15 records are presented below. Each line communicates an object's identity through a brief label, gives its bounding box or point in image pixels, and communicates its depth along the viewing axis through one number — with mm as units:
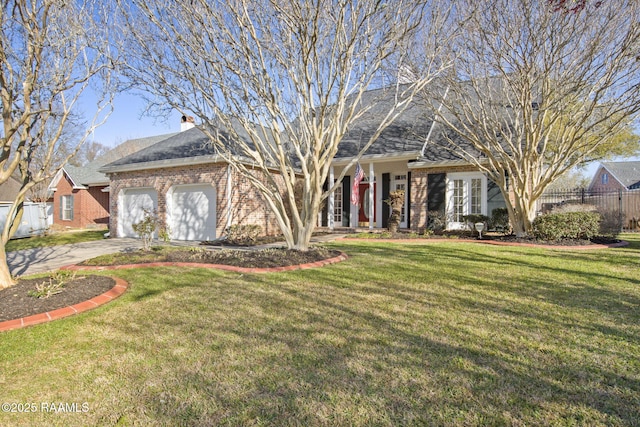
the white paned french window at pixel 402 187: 14539
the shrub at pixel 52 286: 4332
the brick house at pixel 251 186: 12336
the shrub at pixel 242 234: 11094
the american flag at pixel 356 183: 11781
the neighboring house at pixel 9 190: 32644
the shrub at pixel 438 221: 12906
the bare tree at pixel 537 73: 8359
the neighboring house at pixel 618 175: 29391
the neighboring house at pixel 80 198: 21062
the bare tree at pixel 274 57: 7094
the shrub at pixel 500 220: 12148
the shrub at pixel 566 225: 9828
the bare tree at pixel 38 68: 4609
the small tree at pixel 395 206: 13078
